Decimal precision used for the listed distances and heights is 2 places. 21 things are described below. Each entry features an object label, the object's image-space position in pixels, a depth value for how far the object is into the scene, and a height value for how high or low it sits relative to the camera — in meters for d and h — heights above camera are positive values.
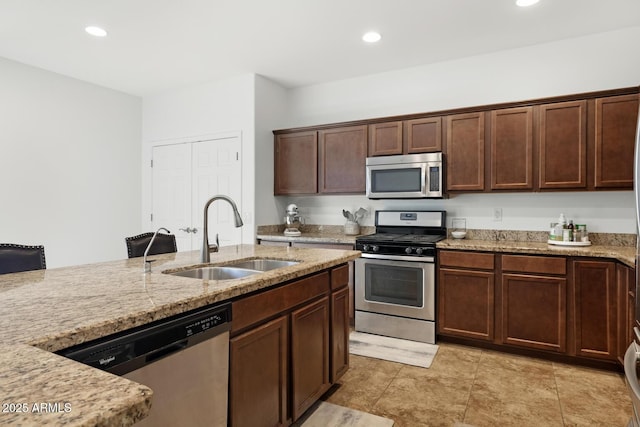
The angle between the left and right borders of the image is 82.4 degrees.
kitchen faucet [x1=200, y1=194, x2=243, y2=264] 2.04 -0.17
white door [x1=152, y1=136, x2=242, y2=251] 4.32 +0.31
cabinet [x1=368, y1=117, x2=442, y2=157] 3.53 +0.75
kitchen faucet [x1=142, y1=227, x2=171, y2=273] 1.79 -0.27
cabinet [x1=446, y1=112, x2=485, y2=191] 3.35 +0.56
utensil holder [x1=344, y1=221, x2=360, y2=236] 4.15 -0.19
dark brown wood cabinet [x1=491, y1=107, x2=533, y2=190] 3.16 +0.56
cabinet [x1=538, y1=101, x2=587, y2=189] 2.98 +0.56
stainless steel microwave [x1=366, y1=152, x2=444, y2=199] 3.48 +0.35
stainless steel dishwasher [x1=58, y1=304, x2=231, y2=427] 1.06 -0.50
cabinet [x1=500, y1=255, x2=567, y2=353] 2.85 -0.72
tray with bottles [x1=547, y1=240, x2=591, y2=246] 3.02 -0.26
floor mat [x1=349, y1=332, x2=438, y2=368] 2.98 -1.20
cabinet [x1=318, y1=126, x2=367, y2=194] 3.91 +0.57
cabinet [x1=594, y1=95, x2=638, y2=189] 2.83 +0.56
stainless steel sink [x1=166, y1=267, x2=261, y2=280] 2.02 -0.35
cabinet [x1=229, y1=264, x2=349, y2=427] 1.54 -0.68
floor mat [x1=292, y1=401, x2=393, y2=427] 2.07 -1.20
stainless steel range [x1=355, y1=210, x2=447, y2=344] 3.28 -0.66
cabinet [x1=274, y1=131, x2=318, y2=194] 4.18 +0.57
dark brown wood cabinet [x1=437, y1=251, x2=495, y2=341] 3.09 -0.72
